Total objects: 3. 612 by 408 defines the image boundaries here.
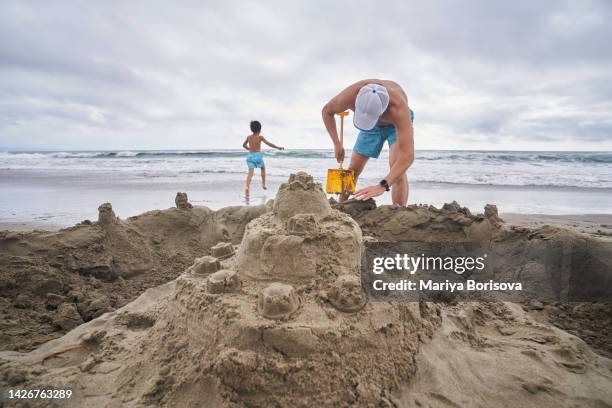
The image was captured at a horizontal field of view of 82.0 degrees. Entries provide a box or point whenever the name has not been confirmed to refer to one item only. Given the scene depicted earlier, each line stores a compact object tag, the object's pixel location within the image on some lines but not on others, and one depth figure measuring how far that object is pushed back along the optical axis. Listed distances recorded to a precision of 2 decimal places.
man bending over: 2.89
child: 7.28
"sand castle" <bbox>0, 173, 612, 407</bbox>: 1.31
